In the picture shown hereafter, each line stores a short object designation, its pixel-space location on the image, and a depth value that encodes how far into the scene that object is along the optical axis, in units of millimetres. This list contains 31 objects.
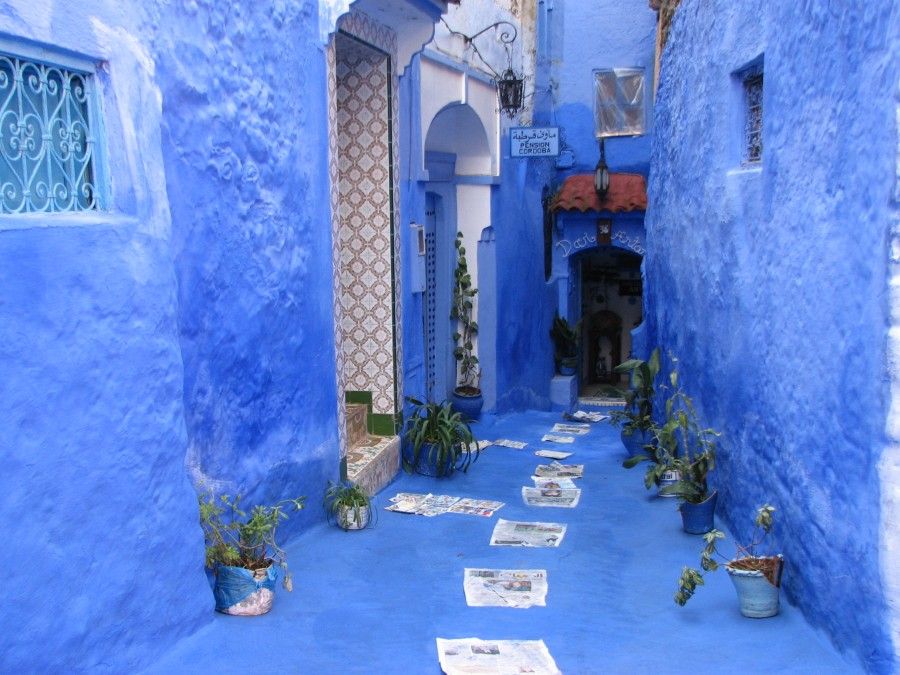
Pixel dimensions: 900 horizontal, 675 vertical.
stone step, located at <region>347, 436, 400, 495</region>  7840
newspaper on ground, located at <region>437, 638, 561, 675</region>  4770
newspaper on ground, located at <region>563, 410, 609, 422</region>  13305
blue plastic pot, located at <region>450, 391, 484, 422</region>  11484
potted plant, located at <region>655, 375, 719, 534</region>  7043
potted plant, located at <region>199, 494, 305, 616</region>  5309
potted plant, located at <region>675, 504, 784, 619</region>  5406
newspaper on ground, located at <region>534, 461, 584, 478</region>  9375
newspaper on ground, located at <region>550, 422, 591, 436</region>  12062
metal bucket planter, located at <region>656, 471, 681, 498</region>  8505
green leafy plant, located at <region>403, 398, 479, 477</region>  8789
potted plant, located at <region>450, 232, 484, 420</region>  11750
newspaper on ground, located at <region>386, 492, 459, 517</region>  7758
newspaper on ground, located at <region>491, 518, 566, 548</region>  7008
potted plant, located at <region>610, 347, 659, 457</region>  9789
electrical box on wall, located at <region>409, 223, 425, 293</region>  9320
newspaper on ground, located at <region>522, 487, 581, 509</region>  8258
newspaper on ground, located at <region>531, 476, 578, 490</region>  8836
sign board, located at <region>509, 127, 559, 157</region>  11180
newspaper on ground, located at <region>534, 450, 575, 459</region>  10328
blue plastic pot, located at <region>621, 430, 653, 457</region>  9875
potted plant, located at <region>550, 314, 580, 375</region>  14852
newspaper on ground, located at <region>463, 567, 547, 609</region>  5770
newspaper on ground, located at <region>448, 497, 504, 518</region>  7770
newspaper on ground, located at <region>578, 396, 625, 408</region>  15233
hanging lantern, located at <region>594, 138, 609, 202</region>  13883
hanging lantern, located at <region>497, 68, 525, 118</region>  11375
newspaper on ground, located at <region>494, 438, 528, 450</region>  10777
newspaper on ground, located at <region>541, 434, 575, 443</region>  11383
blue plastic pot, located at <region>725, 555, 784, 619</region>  5398
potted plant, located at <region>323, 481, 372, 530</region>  7125
